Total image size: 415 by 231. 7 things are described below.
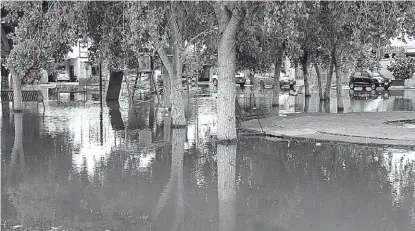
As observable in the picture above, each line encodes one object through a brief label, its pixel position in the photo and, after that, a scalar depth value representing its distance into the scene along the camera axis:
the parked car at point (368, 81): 52.91
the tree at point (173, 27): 15.29
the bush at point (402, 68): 54.69
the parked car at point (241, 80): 63.38
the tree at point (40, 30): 16.83
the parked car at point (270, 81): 60.44
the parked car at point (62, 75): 72.31
